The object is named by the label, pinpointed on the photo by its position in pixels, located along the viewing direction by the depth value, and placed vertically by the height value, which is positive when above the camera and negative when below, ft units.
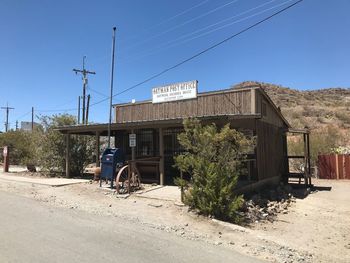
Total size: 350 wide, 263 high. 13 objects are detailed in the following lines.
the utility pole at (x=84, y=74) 126.16 +28.09
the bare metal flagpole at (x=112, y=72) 59.63 +13.72
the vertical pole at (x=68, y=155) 65.41 +0.92
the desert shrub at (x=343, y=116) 173.15 +20.89
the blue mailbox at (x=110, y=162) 49.44 -0.17
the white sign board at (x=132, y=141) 50.21 +2.56
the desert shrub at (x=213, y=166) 34.91 -0.45
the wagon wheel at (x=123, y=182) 45.57 -2.75
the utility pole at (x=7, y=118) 263.00 +28.76
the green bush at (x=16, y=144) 108.68 +4.73
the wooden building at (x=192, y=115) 54.44 +5.25
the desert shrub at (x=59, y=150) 70.33 +1.83
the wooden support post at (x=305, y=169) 68.29 -1.36
